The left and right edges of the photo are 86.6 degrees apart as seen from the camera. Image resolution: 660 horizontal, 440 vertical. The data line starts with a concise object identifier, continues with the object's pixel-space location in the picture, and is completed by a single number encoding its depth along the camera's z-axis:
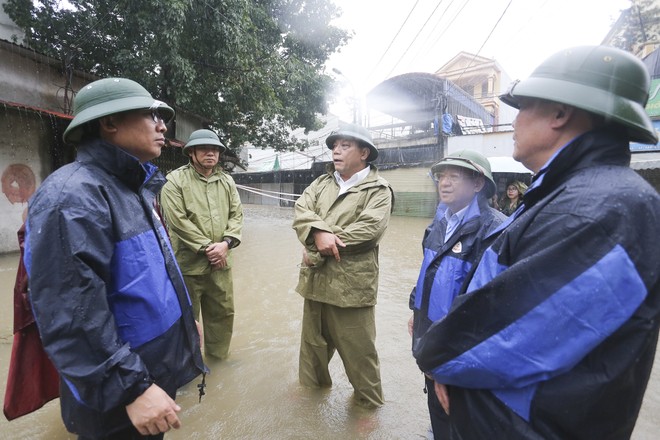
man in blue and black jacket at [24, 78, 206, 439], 1.15
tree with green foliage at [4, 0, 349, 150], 6.76
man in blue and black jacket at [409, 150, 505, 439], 1.90
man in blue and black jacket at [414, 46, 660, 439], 0.88
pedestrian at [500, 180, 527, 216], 5.73
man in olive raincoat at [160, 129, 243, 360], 3.05
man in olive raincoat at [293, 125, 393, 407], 2.46
